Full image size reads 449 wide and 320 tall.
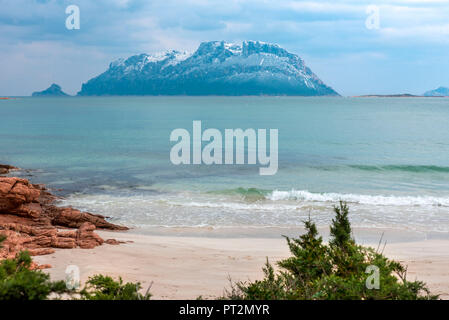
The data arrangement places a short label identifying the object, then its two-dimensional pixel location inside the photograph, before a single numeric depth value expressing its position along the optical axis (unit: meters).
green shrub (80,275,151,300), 5.64
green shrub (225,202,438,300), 5.93
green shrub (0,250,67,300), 4.90
